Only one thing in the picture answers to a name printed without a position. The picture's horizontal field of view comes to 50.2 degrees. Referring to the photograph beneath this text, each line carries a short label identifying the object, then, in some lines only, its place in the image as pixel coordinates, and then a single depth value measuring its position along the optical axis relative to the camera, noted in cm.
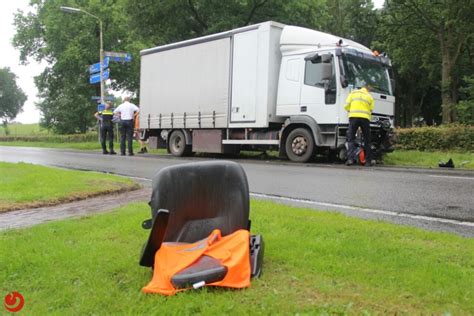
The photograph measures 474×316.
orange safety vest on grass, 329
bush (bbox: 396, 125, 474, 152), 1518
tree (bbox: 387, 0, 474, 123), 2375
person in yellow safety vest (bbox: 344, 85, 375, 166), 1234
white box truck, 1330
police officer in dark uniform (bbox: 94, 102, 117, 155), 1812
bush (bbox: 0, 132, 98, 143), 3532
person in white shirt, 1723
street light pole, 2475
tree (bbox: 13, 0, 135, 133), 4241
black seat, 388
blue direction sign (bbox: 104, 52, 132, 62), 2405
